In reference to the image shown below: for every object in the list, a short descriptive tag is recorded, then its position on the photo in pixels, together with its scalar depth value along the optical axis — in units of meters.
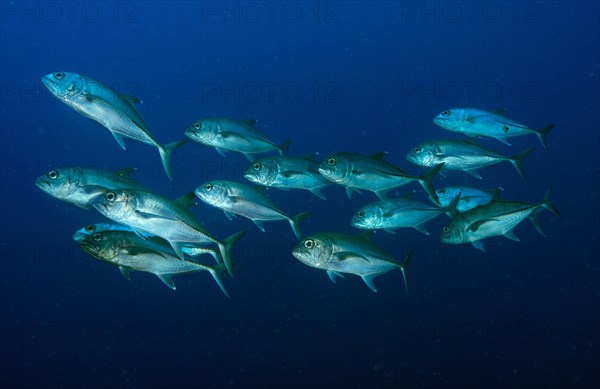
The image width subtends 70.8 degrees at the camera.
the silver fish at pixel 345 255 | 4.19
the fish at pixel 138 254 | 3.59
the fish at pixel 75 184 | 4.11
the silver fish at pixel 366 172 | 4.71
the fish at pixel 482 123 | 5.61
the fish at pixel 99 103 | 4.13
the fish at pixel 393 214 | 5.33
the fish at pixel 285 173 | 5.11
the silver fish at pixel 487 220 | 4.67
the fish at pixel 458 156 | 5.31
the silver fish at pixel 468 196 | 5.68
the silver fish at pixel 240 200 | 4.76
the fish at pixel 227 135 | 5.31
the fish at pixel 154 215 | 3.59
